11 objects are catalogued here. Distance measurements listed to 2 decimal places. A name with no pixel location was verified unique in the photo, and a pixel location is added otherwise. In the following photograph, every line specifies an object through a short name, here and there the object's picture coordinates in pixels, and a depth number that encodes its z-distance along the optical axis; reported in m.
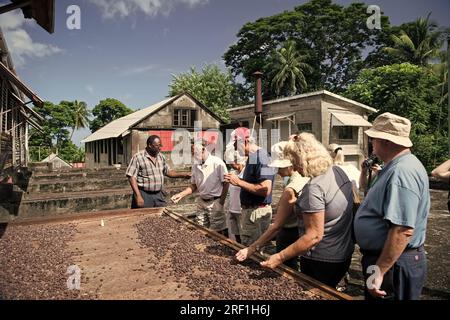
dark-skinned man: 4.90
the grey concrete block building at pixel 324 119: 19.22
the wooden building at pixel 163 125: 20.91
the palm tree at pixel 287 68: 29.39
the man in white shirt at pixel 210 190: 4.49
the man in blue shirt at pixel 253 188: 3.36
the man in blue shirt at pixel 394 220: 1.82
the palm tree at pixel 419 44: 24.84
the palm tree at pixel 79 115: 51.94
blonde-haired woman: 2.10
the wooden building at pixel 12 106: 8.81
